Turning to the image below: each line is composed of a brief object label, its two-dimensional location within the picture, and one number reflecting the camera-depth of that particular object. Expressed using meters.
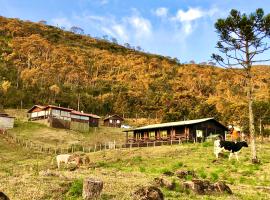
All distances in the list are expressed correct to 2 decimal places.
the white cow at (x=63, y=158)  19.06
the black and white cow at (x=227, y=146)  20.91
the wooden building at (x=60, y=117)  49.29
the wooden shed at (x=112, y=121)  58.88
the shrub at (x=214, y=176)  13.98
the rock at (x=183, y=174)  13.14
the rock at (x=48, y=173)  11.46
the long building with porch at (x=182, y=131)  34.89
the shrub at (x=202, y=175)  14.03
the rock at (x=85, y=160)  18.61
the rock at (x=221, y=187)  10.07
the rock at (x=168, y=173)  13.55
